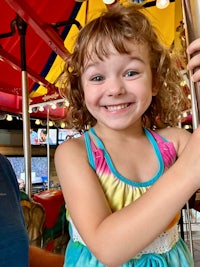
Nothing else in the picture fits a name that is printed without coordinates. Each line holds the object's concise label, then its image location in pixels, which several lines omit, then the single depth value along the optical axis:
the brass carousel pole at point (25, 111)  1.70
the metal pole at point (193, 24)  0.31
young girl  0.52
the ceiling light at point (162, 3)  1.99
